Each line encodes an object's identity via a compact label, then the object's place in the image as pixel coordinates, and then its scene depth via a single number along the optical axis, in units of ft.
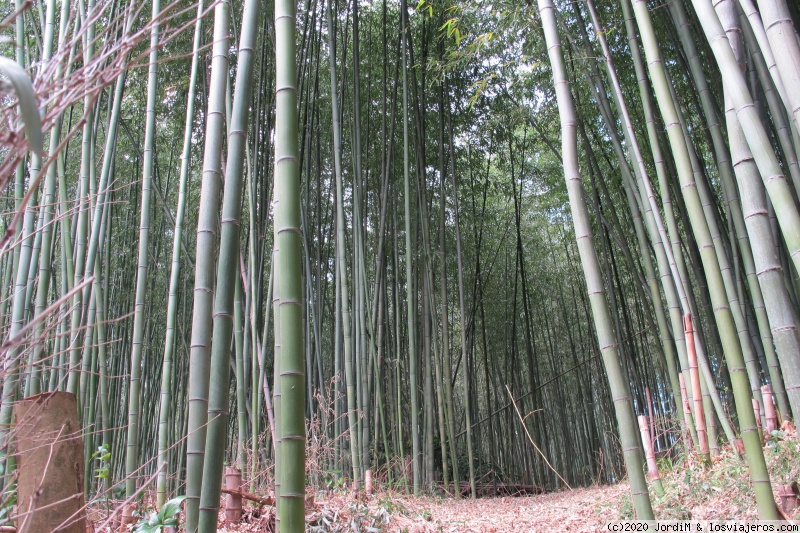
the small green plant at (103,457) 6.76
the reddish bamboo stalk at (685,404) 8.95
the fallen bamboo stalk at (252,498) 7.16
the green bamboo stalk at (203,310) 4.59
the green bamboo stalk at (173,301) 7.61
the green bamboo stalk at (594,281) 4.42
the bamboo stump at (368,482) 10.34
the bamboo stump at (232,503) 7.17
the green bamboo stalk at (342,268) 11.41
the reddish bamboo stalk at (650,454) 7.37
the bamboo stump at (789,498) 5.84
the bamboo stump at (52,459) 4.02
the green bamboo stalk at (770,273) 3.89
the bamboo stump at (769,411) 8.01
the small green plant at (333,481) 10.47
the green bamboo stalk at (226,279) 4.18
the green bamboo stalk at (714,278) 4.25
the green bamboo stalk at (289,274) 3.65
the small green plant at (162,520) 4.87
